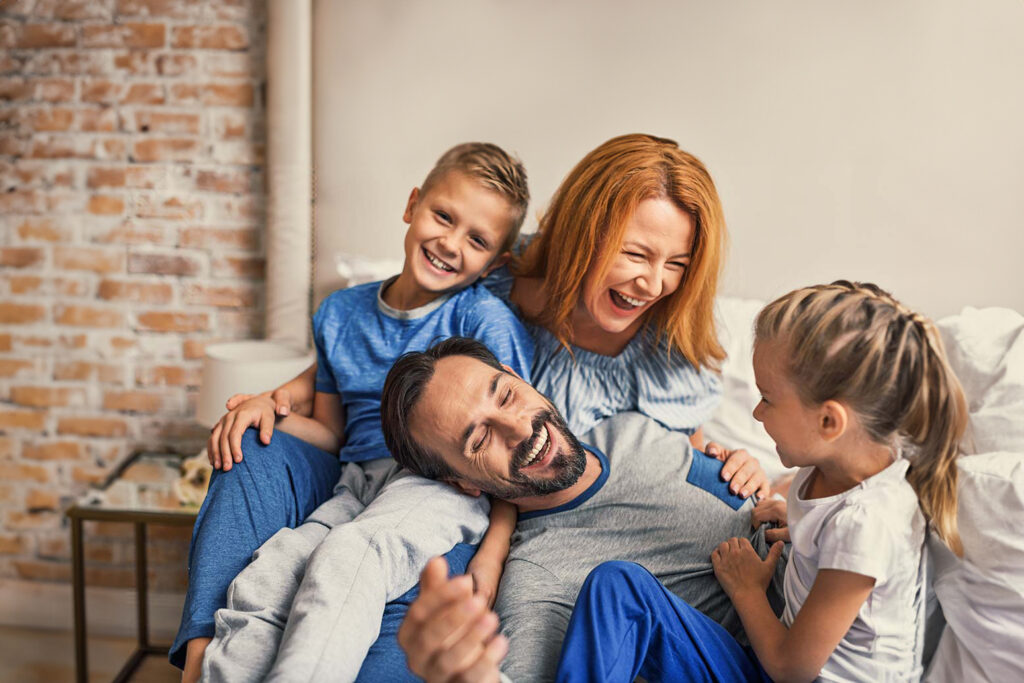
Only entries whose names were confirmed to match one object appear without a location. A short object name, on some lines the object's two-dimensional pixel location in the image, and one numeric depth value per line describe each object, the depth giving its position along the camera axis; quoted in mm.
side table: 1949
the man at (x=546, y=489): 1242
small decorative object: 1991
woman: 1413
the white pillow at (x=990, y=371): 1354
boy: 1049
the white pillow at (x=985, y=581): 1092
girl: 1015
